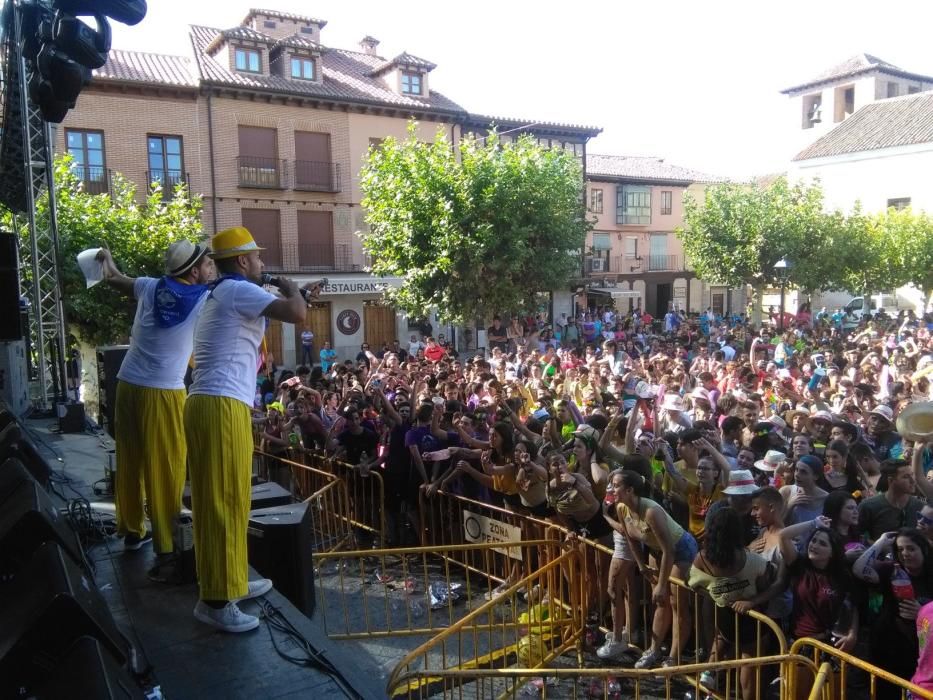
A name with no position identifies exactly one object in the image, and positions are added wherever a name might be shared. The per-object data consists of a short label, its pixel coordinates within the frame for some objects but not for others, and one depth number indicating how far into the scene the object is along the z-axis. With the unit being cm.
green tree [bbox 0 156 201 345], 1371
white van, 3597
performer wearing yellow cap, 296
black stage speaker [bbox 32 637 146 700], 185
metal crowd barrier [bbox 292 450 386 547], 813
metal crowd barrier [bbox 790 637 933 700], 359
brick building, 2355
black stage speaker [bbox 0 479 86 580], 265
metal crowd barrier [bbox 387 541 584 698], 543
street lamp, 1969
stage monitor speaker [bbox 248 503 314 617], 397
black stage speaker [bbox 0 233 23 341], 647
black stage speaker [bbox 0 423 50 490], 385
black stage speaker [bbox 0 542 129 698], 201
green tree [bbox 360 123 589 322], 1842
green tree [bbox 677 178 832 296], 2728
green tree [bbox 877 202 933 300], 3013
